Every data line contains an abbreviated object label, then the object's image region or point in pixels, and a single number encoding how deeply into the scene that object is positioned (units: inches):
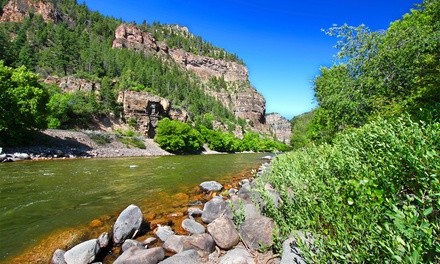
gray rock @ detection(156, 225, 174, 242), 392.6
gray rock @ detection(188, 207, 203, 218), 505.9
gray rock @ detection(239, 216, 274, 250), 299.3
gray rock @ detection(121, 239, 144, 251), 350.3
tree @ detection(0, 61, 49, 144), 1545.3
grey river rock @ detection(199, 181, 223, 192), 741.9
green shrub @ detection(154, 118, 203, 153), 3038.9
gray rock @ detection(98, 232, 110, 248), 352.4
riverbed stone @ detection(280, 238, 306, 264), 198.1
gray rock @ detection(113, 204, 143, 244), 382.0
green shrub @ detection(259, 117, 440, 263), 112.0
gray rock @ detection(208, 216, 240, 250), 336.5
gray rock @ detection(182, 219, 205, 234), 416.2
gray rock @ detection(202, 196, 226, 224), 473.7
